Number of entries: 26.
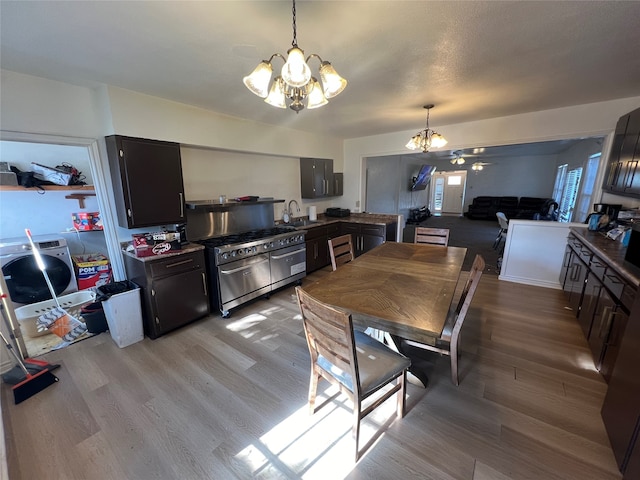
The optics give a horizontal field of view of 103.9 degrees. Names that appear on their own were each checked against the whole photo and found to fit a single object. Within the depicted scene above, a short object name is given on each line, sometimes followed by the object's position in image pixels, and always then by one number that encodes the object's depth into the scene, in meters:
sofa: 7.20
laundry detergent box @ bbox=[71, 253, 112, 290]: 3.61
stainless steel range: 2.82
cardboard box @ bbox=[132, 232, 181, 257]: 2.40
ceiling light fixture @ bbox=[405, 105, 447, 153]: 2.89
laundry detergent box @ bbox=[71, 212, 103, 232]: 3.67
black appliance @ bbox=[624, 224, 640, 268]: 1.81
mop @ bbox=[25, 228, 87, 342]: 2.58
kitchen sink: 4.27
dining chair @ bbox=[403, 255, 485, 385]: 1.59
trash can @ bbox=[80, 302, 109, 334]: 2.52
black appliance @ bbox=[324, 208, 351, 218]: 4.98
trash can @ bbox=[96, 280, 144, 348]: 2.29
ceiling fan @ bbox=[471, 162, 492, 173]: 8.97
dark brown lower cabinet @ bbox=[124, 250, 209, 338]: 2.41
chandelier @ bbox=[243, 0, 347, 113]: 1.17
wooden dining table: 1.32
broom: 1.80
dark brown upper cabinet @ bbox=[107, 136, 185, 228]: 2.35
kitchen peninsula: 4.12
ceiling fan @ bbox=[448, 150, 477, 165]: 7.92
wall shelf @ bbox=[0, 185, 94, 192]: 2.79
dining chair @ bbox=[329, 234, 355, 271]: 2.44
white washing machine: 3.04
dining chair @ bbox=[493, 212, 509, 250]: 4.78
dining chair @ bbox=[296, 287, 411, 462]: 1.20
